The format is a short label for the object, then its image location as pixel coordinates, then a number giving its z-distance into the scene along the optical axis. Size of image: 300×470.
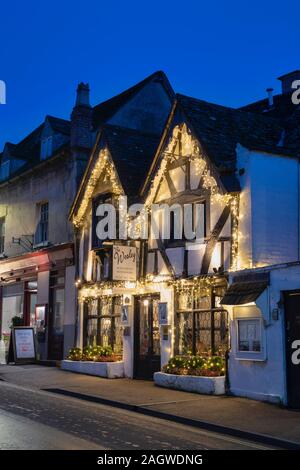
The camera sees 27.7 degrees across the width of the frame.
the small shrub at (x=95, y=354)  18.72
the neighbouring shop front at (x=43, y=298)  22.41
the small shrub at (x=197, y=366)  14.60
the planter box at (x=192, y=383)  14.20
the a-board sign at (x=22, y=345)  22.19
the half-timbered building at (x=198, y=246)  13.98
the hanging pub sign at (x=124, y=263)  17.72
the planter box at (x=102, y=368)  18.06
